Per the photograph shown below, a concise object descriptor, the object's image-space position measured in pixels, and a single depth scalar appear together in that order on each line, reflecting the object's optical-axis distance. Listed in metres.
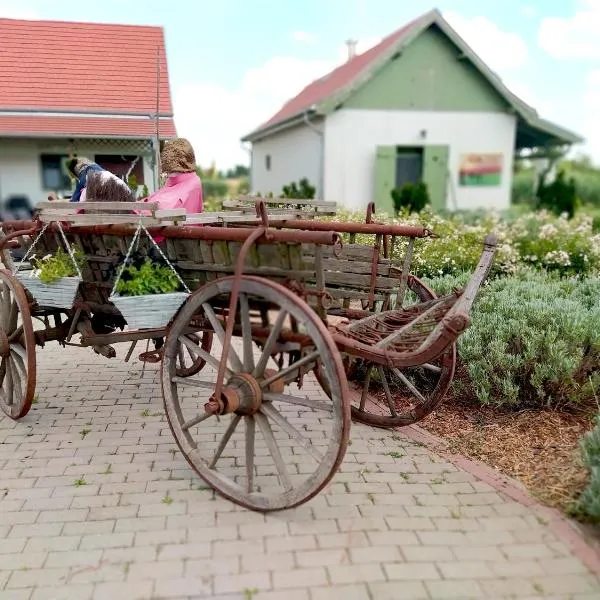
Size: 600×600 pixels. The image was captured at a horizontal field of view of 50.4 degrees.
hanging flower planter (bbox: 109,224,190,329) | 3.41
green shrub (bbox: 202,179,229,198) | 33.56
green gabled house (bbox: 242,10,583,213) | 15.93
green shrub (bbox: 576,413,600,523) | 3.09
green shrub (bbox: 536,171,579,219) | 17.08
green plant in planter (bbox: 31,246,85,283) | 3.88
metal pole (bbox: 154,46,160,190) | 10.51
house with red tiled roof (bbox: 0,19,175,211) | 12.92
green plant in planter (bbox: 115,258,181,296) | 3.50
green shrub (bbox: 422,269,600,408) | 4.40
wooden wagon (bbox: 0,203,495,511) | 3.07
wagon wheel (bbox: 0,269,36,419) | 4.36
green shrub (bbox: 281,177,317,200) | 15.15
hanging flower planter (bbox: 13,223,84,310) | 3.89
